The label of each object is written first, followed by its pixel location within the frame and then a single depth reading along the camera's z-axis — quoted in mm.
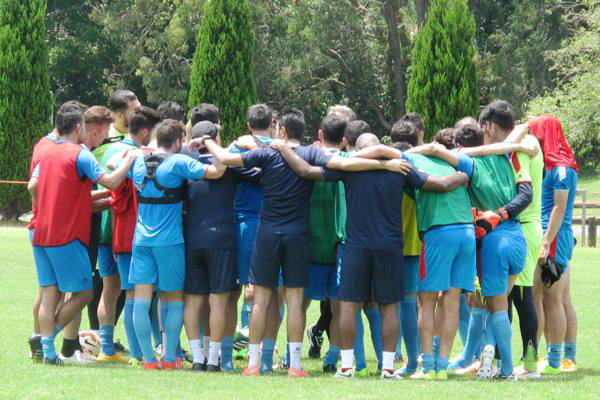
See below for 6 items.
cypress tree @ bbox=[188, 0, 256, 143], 62187
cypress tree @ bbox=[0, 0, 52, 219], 60375
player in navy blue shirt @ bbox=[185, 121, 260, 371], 17594
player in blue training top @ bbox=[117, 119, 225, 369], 17531
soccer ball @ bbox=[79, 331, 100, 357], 19828
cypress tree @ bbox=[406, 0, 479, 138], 60687
